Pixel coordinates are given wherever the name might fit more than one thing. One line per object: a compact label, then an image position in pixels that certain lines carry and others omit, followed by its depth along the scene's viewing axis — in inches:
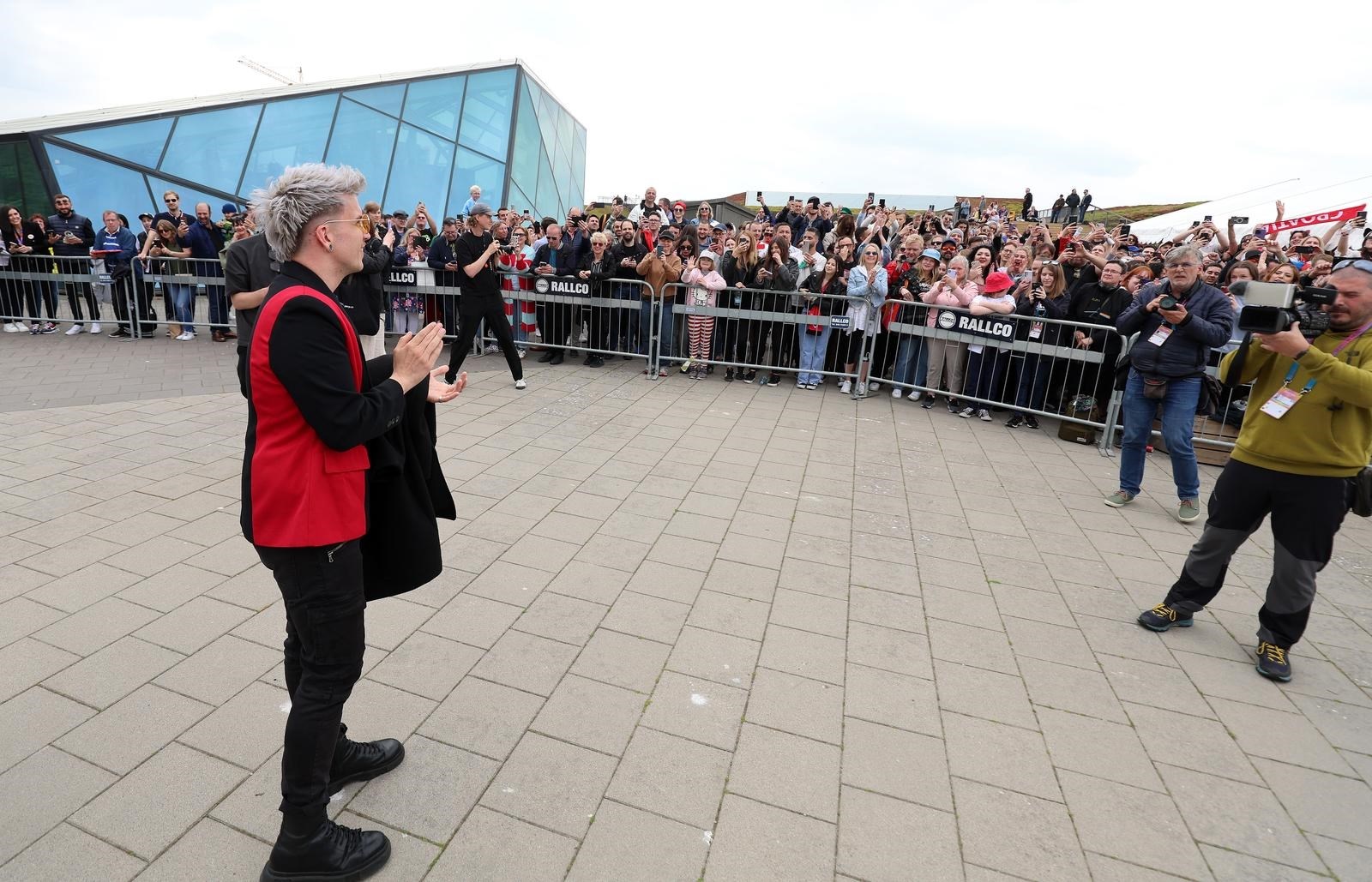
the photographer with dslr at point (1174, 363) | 203.0
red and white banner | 557.0
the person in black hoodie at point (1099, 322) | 296.2
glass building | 576.1
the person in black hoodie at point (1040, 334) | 310.2
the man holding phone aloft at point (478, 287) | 312.0
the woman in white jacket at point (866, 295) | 345.7
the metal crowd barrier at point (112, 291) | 441.7
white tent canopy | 732.7
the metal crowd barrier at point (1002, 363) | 302.2
